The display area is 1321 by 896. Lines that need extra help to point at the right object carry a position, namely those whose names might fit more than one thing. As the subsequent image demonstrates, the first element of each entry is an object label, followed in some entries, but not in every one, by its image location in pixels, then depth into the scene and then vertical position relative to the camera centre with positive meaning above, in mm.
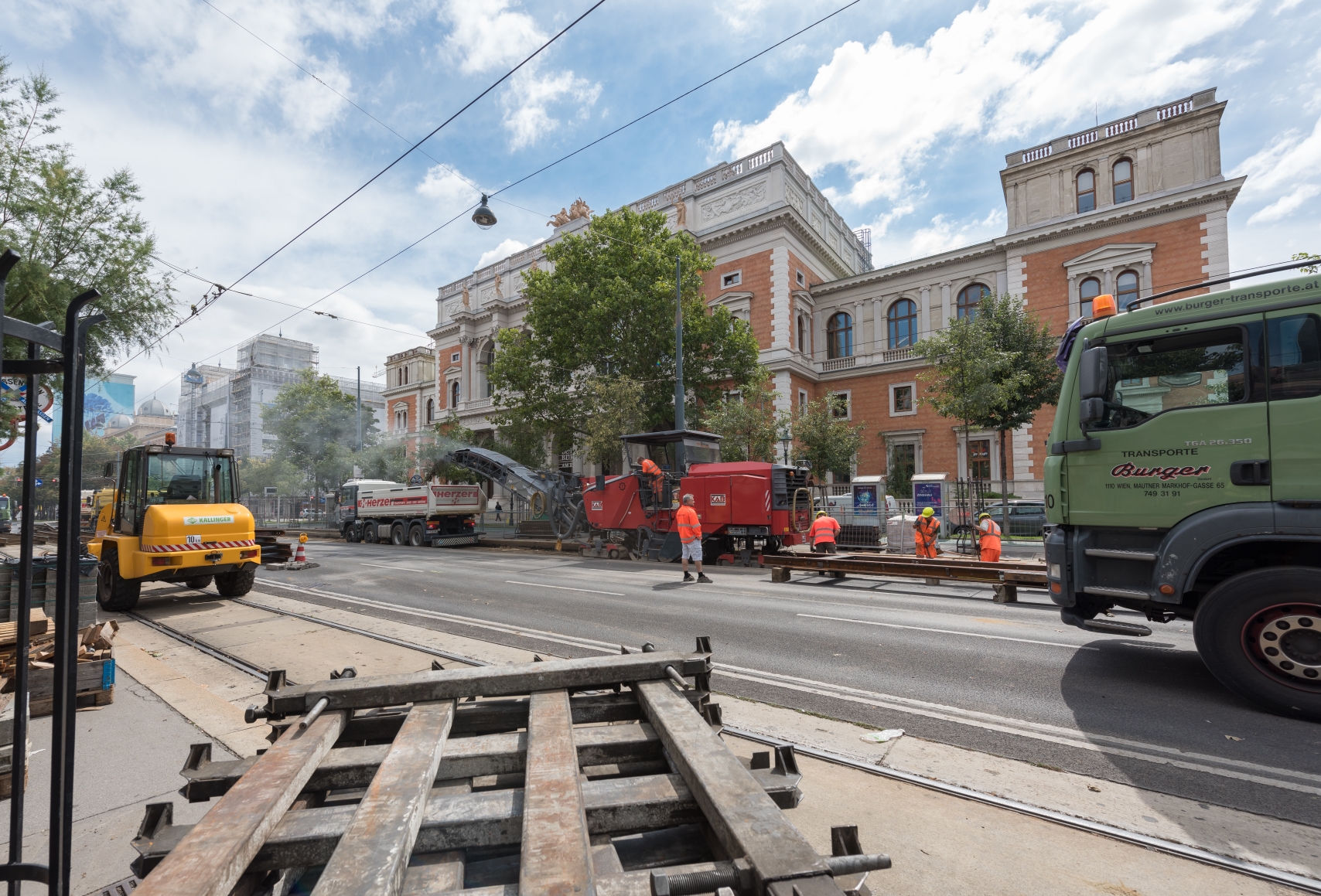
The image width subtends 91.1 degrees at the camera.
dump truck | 24703 -1139
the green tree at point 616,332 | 27047 +6538
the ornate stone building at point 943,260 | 27844 +10864
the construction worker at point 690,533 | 12758 -1018
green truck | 4656 -65
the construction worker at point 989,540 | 11492 -1150
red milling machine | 15805 -543
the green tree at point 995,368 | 22938 +4032
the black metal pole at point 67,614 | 1769 -338
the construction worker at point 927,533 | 13086 -1117
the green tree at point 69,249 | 11328 +4582
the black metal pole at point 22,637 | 1712 -395
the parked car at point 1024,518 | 22875 -1520
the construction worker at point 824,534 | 12992 -1115
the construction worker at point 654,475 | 17500 +178
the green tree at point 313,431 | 45375 +4063
